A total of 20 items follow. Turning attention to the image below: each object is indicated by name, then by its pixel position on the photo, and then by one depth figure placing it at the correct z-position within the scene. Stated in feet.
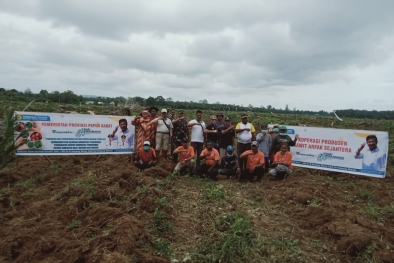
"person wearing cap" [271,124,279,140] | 27.48
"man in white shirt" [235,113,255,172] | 26.37
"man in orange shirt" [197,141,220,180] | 24.77
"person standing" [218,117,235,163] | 26.17
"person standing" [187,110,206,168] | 26.43
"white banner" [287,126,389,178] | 25.89
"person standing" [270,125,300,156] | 26.68
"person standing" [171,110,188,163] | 26.96
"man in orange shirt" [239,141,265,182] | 24.22
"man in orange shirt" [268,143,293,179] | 25.02
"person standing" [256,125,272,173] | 26.45
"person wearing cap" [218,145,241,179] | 25.33
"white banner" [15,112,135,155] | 25.98
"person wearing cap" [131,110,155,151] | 27.53
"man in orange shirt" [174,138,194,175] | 25.18
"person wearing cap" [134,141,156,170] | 25.43
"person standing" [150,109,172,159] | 27.20
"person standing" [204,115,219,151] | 26.19
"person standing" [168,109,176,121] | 31.76
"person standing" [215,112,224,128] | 26.59
